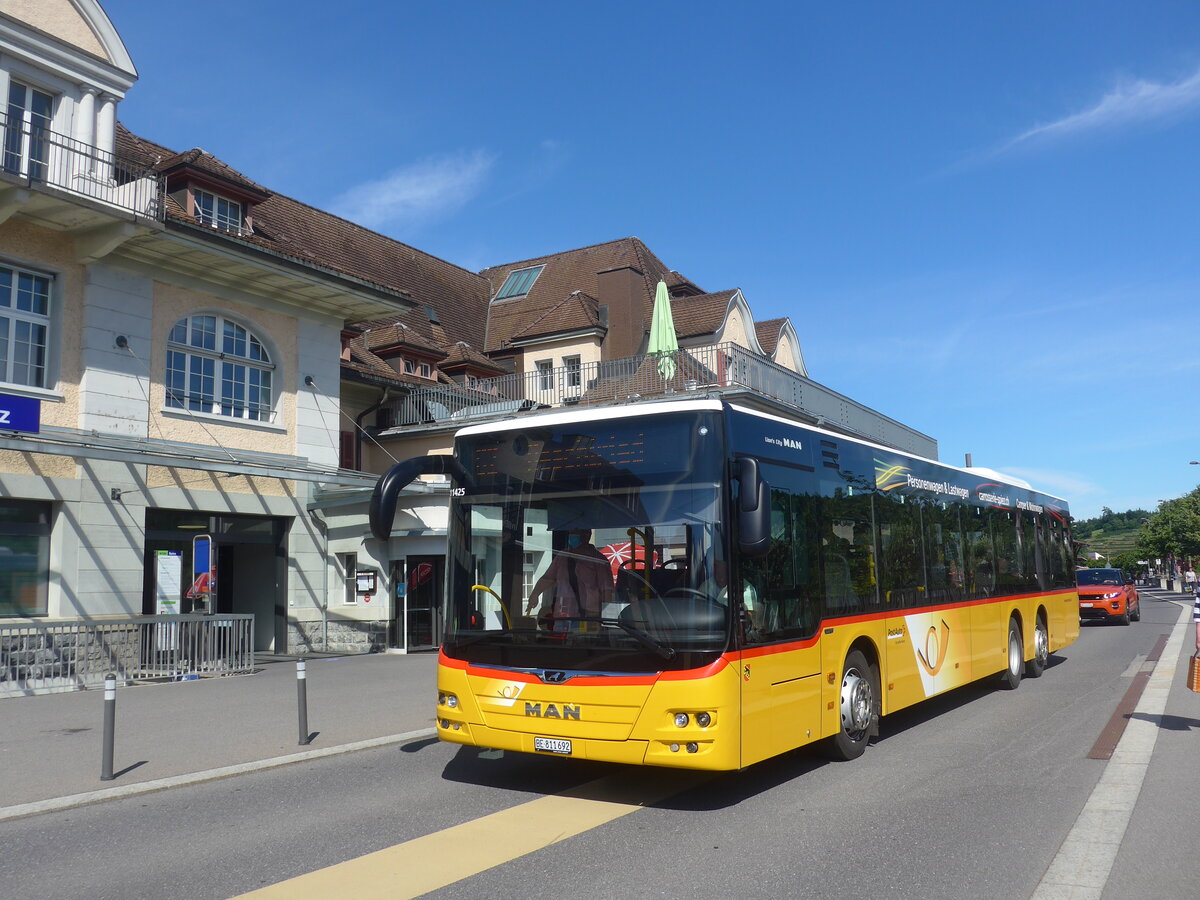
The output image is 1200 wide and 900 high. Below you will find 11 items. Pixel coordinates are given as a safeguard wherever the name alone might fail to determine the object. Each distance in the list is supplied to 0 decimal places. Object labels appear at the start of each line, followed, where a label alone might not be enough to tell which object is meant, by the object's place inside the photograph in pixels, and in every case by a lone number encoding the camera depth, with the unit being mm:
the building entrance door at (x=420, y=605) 22141
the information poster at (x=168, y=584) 17578
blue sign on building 14750
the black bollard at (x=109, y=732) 8180
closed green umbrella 25306
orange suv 28688
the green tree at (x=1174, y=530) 64875
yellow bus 6602
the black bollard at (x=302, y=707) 9656
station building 16922
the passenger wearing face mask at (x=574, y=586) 6953
